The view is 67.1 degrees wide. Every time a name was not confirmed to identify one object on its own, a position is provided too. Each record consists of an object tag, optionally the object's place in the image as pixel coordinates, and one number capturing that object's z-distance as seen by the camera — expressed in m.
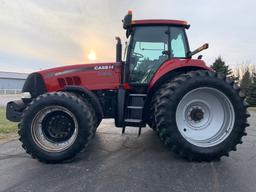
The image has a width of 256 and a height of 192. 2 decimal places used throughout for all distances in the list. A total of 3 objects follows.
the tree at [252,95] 20.08
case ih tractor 3.20
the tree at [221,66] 24.30
